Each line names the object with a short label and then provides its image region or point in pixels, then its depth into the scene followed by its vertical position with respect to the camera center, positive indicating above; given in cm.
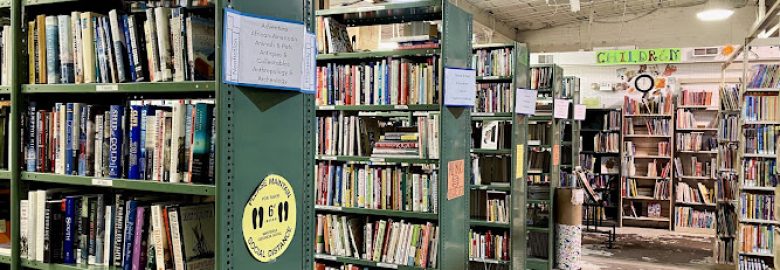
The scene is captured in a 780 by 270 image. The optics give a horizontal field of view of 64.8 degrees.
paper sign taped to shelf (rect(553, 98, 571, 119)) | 659 +21
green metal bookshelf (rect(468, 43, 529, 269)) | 540 -31
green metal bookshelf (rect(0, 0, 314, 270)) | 195 -5
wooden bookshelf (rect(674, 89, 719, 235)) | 979 -48
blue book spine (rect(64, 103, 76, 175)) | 244 -7
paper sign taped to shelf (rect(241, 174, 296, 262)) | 206 -32
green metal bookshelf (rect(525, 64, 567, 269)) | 649 -42
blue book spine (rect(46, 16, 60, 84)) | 249 +30
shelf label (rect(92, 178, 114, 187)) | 226 -21
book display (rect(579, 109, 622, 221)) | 1028 -48
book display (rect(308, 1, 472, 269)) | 388 -17
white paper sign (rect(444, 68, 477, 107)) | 375 +26
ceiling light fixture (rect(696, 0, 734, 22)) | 719 +142
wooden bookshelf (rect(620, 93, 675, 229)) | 1009 -54
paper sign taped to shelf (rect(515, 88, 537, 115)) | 538 +24
